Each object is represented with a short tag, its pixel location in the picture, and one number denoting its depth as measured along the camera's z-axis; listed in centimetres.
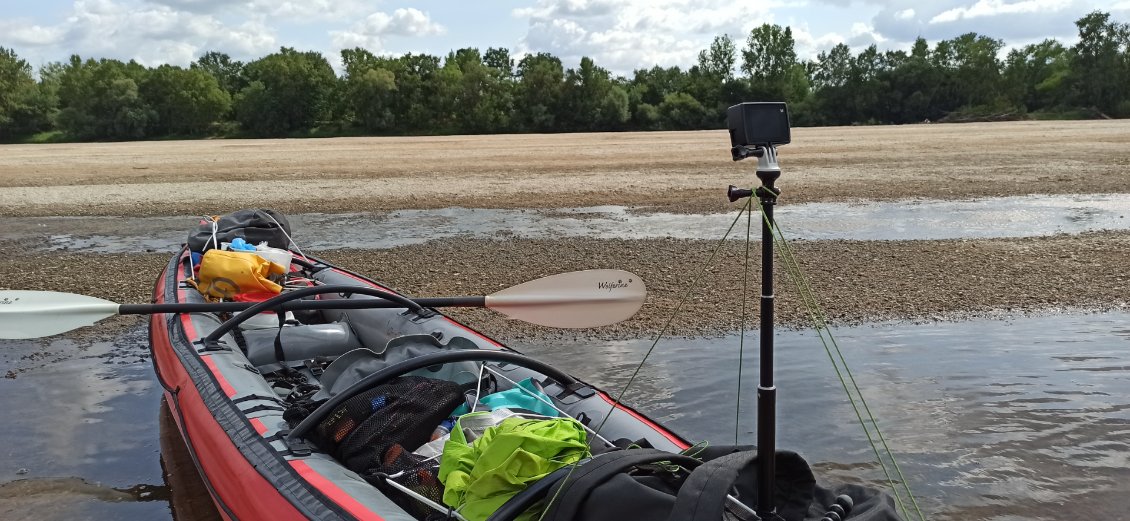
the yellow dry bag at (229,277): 620
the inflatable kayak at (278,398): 334
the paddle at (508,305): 445
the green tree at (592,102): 6103
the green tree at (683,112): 6034
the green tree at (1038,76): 6347
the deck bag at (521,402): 405
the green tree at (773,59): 7538
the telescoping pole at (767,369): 254
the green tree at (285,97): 6519
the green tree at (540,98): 6175
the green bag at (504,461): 294
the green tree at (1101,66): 6009
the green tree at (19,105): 6393
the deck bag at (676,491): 246
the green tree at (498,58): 9412
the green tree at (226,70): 7856
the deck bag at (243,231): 744
